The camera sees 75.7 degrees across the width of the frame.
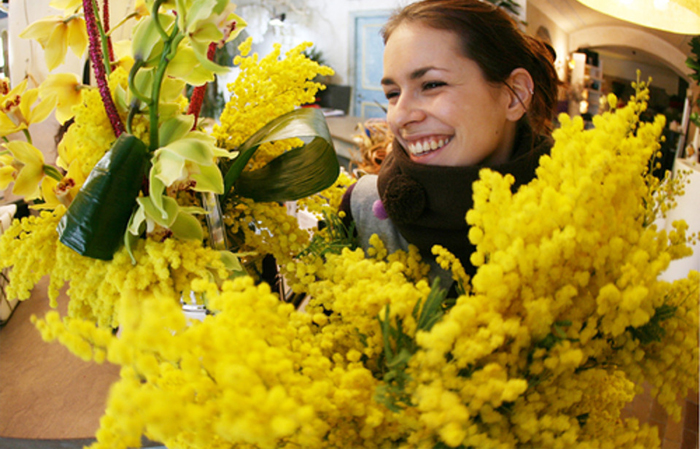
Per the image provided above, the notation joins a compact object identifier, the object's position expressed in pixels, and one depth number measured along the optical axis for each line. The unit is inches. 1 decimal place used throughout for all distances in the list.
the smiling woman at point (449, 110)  25.0
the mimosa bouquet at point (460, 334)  10.6
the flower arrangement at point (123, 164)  17.7
